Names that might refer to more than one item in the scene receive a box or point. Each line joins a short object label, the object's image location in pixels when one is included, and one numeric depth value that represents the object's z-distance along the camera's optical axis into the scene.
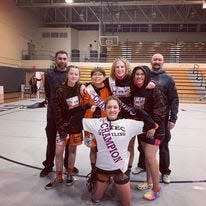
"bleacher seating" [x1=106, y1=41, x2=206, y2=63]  15.28
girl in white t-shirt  1.94
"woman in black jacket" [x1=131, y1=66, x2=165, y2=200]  2.06
